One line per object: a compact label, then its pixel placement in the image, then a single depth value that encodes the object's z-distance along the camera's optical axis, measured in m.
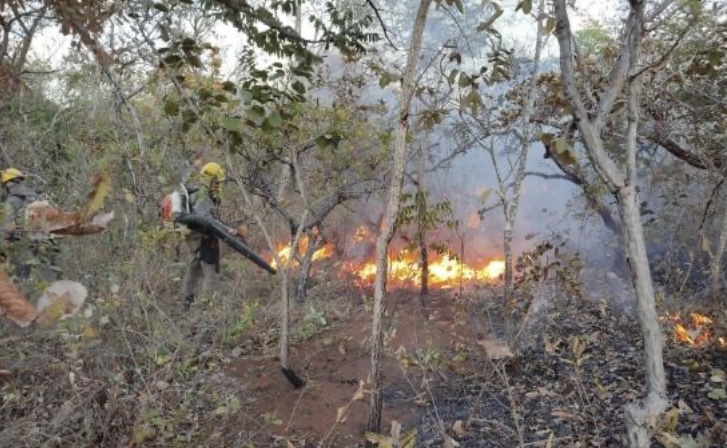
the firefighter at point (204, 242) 7.87
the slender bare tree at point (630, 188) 3.42
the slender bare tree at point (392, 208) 4.28
